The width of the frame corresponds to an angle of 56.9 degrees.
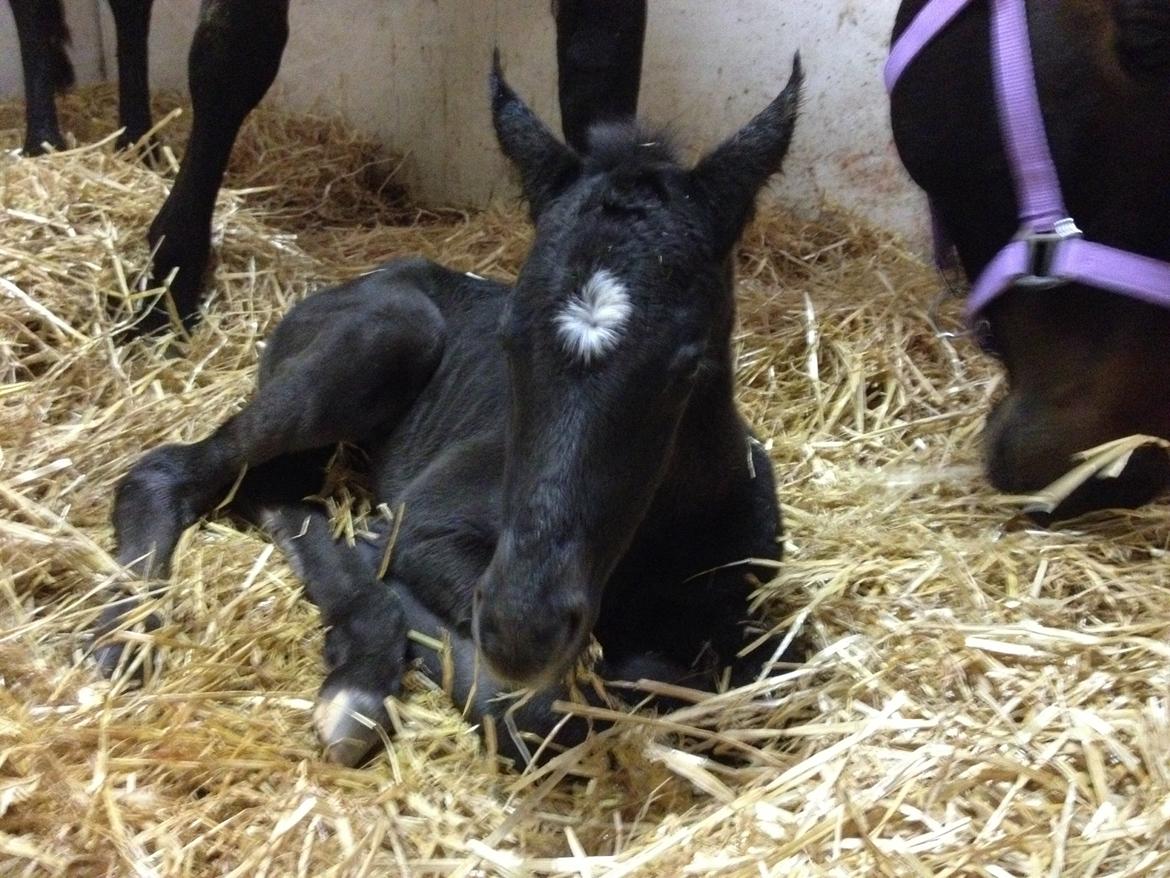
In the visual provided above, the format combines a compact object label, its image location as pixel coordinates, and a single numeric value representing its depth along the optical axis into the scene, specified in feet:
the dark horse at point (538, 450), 5.10
